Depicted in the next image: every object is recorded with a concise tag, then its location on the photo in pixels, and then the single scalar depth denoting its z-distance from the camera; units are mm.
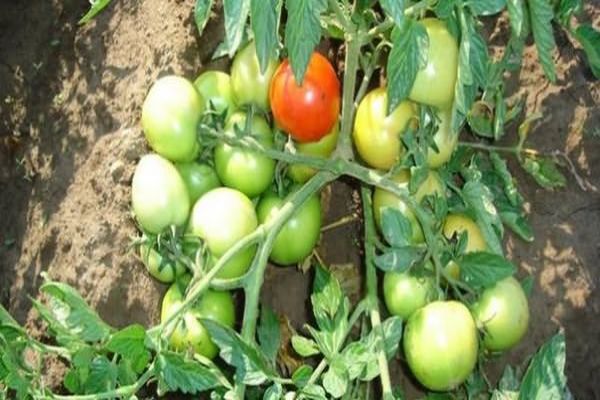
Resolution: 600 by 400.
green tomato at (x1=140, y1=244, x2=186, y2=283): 1162
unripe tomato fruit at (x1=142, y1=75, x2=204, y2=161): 1158
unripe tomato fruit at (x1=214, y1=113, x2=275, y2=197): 1172
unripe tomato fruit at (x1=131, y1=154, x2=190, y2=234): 1145
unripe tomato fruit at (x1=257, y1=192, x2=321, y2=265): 1188
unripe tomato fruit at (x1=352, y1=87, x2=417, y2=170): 1159
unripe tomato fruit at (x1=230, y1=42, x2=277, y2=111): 1180
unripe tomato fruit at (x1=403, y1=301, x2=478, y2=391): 1124
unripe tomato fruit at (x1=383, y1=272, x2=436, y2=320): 1164
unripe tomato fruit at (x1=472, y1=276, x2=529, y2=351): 1160
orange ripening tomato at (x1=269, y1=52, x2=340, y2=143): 1145
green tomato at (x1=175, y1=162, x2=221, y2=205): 1190
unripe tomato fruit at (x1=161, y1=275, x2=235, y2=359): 1146
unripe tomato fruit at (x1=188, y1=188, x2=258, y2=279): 1148
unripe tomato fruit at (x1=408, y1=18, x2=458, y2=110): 1120
